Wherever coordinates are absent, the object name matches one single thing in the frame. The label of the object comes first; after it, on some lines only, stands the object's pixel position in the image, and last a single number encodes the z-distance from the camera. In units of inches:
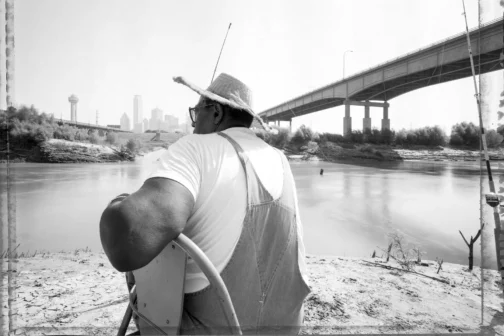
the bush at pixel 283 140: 678.1
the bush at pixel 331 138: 797.9
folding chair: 33.1
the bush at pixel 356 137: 761.0
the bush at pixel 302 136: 806.6
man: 30.2
